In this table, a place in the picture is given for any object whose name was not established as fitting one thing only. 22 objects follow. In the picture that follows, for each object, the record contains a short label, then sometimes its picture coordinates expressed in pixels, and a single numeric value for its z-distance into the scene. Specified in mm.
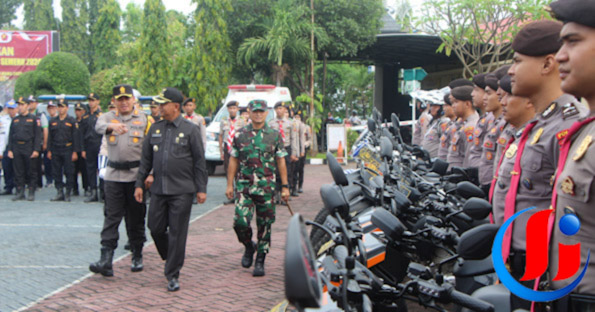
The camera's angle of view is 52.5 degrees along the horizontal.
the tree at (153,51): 21469
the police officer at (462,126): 8047
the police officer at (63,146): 12435
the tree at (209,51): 21672
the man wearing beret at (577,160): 2160
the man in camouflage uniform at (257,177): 6742
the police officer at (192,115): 12237
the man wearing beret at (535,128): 3074
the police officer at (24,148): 12555
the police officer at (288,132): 12398
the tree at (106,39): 36219
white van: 15891
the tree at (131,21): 45750
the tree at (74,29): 45562
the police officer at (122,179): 6508
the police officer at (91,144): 12070
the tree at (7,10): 55062
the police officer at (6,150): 13312
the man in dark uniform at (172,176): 6074
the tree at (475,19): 12664
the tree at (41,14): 46281
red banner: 31109
